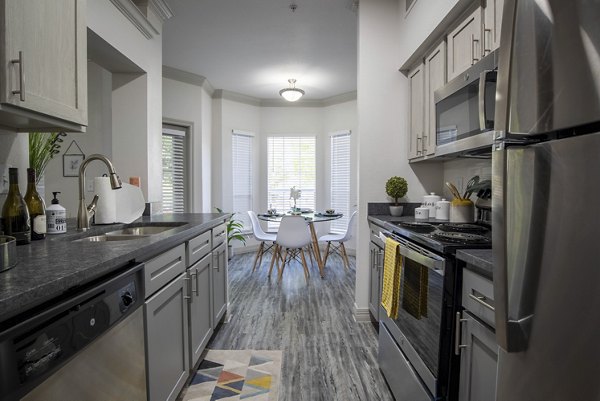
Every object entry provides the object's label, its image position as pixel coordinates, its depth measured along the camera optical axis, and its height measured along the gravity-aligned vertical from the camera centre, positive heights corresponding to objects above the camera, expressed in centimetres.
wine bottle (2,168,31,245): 130 -9
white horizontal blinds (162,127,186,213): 471 +34
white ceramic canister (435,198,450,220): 241 -10
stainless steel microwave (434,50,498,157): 152 +47
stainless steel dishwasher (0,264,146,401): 67 -40
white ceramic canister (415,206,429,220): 252 -13
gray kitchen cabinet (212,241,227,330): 241 -70
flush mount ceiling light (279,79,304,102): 467 +146
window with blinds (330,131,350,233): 579 +33
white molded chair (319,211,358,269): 450 -60
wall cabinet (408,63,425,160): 258 +69
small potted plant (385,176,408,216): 277 +5
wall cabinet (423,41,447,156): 226 +83
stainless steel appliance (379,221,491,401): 125 -52
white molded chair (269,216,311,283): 409 -48
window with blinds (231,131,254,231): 574 +36
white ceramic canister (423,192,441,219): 253 -5
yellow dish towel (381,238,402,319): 179 -47
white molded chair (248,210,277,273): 456 -59
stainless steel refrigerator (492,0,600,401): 54 -1
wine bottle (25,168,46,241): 143 -8
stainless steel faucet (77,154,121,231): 174 +2
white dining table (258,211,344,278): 433 -33
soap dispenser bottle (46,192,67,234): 159 -13
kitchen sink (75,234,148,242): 178 -25
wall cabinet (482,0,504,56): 162 +88
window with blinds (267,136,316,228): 609 +50
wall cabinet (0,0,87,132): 104 +46
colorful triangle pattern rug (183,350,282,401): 187 -115
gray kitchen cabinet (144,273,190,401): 134 -68
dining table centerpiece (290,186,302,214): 530 +1
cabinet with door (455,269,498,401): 101 -48
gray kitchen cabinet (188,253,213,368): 189 -71
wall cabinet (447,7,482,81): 183 +92
